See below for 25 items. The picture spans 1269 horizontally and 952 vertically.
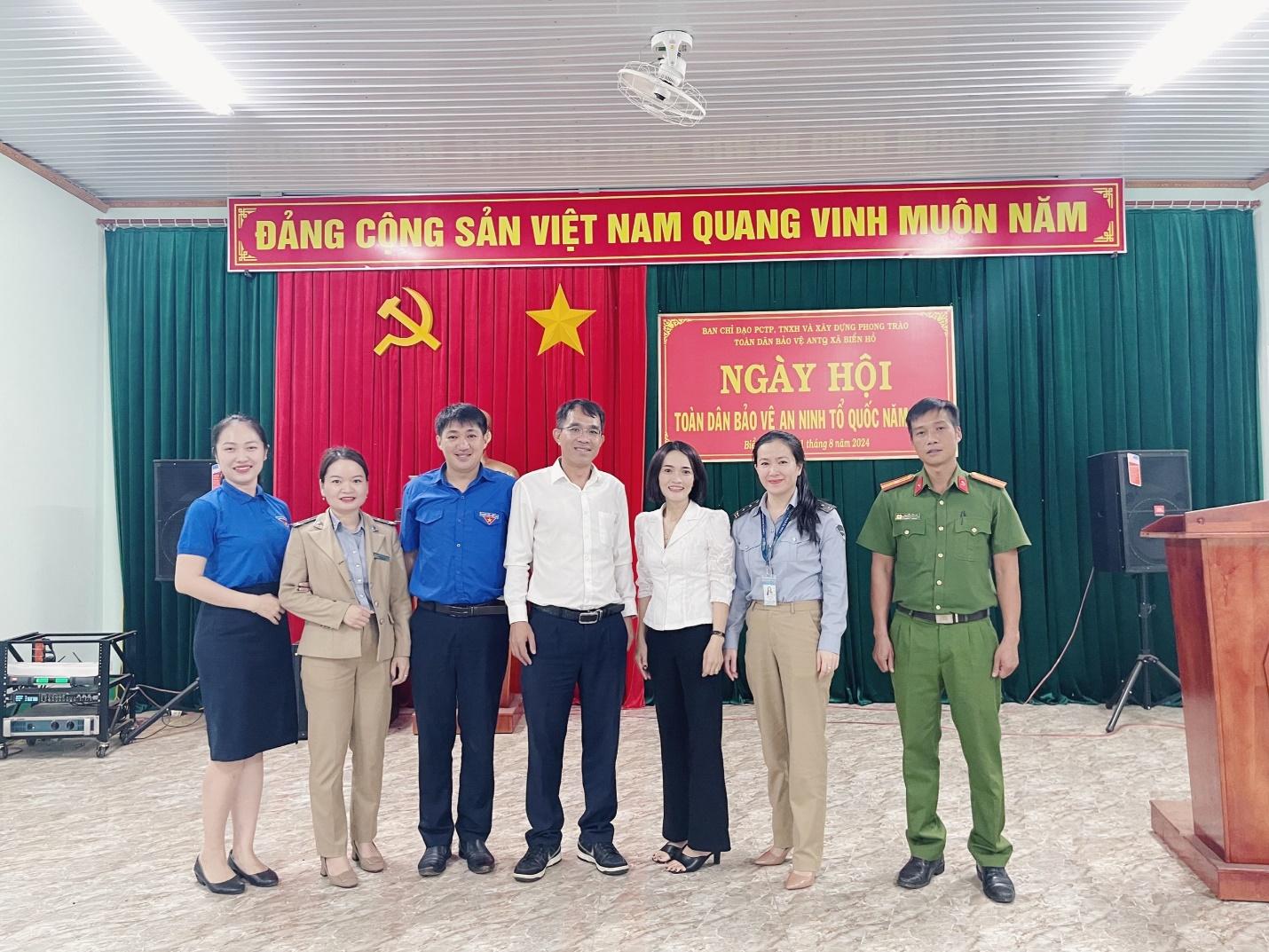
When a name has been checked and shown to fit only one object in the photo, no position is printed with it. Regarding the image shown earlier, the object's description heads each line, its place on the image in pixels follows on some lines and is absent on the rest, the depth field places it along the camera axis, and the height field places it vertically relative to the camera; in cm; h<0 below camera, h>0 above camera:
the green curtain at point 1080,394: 480 +57
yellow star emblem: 497 +109
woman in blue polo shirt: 238 -36
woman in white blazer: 246 -40
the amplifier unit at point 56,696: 399 -82
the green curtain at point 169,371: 498 +88
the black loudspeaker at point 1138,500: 422 -4
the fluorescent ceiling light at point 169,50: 319 +191
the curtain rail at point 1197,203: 490 +167
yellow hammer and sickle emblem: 500 +110
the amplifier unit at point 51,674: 401 -73
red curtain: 495 +84
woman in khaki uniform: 243 -38
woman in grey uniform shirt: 241 -37
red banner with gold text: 472 +160
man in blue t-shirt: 252 -37
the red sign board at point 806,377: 485 +72
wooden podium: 226 -51
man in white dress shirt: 248 -35
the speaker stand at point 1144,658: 434 -88
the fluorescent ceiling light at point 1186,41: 321 +183
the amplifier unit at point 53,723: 392 -94
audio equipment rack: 393 -84
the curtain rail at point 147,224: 514 +181
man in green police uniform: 238 -38
